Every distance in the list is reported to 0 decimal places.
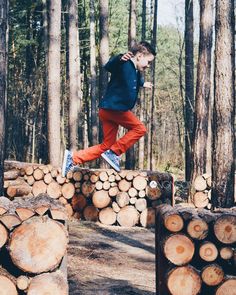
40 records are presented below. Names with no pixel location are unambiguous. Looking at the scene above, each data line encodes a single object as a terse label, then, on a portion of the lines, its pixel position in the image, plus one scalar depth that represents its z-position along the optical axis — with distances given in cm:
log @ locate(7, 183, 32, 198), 936
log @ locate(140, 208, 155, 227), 1003
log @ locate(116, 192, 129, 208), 1001
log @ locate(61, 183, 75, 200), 1027
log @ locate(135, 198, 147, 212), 1003
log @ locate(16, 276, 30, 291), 399
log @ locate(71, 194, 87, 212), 1022
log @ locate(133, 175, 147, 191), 998
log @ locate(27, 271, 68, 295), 399
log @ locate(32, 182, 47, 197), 1028
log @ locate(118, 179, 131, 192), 1002
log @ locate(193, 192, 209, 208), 1058
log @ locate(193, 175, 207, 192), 1062
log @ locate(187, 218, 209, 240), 428
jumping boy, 539
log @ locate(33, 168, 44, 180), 1037
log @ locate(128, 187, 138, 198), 1002
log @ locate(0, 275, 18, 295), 396
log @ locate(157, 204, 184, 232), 428
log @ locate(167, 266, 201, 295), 420
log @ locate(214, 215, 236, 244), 423
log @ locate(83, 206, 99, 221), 1016
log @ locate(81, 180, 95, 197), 1012
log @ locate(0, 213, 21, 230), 405
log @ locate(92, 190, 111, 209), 1005
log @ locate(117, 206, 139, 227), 1002
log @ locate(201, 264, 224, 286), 421
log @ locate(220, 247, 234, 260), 423
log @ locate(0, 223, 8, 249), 400
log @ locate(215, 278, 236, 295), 418
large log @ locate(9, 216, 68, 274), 400
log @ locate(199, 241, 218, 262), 423
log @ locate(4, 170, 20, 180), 998
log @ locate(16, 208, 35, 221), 414
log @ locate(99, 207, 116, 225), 1005
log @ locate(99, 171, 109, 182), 1005
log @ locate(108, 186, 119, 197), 1007
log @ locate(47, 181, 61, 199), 1027
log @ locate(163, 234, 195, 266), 421
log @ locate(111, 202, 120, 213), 1005
